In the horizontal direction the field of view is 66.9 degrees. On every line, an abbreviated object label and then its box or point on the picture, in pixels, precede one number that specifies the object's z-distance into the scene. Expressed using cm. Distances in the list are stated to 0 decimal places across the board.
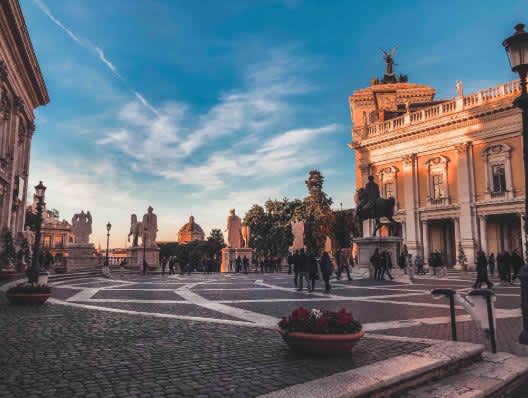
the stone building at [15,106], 2320
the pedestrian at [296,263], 1649
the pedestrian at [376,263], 2153
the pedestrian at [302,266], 1585
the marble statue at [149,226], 3256
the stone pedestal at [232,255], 3608
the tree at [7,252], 1991
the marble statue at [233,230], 3462
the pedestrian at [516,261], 1952
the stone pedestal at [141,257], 3347
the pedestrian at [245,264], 3294
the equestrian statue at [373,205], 2334
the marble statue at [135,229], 3366
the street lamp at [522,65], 619
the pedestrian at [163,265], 3158
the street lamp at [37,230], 1400
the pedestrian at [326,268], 1545
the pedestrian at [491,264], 2846
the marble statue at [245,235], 3781
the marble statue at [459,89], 3875
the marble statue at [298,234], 3112
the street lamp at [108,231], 3291
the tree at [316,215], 5225
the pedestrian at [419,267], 3158
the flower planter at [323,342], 514
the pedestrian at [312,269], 1534
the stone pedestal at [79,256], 3014
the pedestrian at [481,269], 1592
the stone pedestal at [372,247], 2353
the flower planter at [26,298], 1060
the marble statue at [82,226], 3017
